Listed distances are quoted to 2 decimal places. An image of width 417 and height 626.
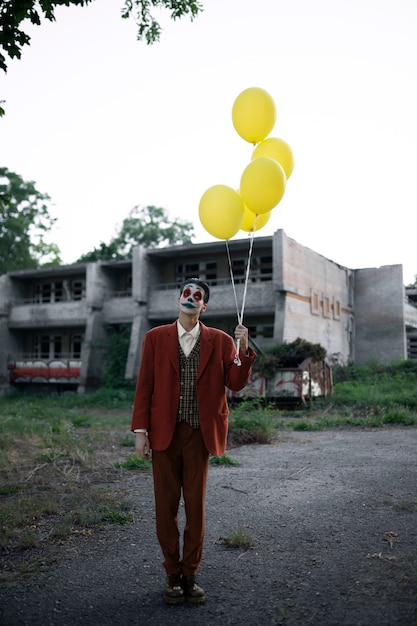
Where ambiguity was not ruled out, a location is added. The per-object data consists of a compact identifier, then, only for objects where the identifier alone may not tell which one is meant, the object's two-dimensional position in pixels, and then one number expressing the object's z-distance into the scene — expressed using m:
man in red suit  3.37
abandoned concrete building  21.81
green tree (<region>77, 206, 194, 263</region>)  42.81
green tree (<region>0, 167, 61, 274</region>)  34.06
